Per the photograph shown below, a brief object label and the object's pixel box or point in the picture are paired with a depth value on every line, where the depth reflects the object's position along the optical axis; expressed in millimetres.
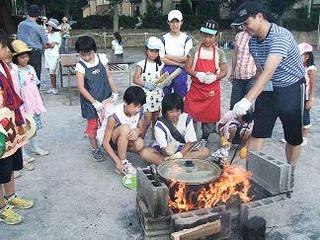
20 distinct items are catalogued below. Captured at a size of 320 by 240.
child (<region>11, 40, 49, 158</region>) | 4143
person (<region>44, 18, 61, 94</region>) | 7655
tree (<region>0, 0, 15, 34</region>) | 16596
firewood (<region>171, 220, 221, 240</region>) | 2554
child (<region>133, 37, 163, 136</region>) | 4578
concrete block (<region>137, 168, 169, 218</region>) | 2687
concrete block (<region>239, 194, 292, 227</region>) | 2868
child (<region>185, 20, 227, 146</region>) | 4547
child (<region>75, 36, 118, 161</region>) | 4186
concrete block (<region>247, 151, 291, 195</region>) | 3014
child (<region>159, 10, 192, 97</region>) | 4734
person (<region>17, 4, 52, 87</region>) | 6392
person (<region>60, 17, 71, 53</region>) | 14697
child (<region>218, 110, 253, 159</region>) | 4526
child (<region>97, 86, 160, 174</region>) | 3910
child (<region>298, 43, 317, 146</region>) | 4486
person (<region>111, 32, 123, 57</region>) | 11368
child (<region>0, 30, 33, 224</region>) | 2968
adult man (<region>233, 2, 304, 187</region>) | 3041
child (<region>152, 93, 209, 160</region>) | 3827
